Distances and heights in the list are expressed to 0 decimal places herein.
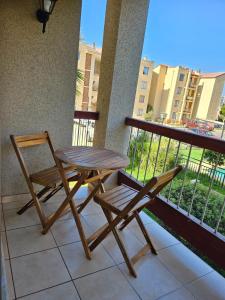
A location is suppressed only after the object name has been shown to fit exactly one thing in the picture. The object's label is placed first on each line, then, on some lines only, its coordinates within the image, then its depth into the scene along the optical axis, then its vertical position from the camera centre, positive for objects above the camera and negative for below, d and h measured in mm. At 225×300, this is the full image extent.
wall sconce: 1842 +705
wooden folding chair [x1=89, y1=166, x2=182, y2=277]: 1414 -807
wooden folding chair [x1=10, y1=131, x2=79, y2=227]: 1951 -853
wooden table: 1630 -551
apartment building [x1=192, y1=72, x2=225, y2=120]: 8240 +658
